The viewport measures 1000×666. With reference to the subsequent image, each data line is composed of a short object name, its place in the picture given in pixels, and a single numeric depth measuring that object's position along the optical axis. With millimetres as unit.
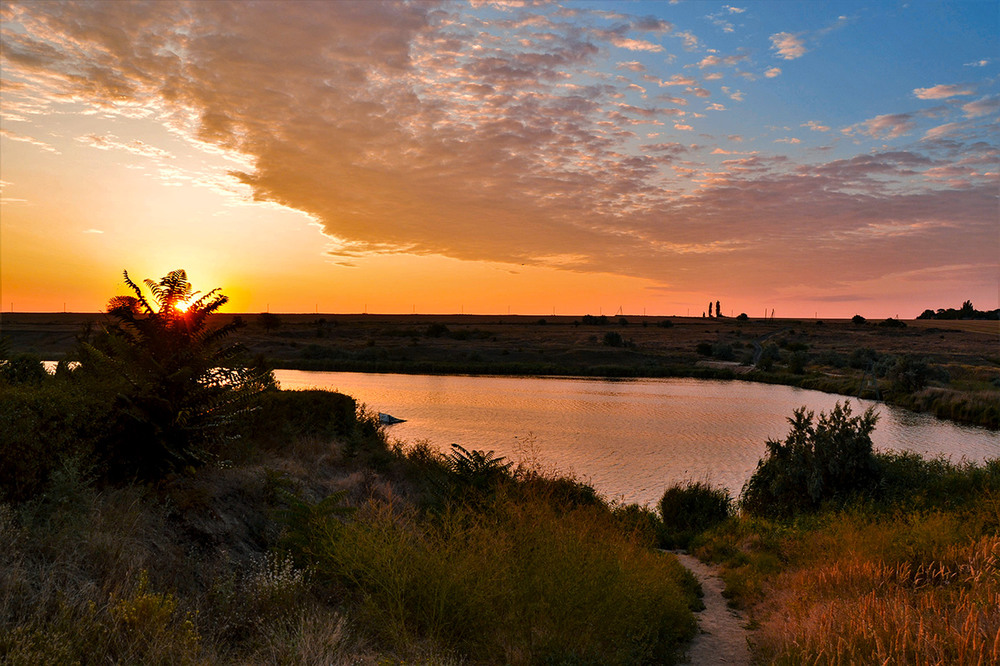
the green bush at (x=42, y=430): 6789
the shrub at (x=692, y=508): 17422
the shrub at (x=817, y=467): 16125
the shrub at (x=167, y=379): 8320
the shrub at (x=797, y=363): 69875
